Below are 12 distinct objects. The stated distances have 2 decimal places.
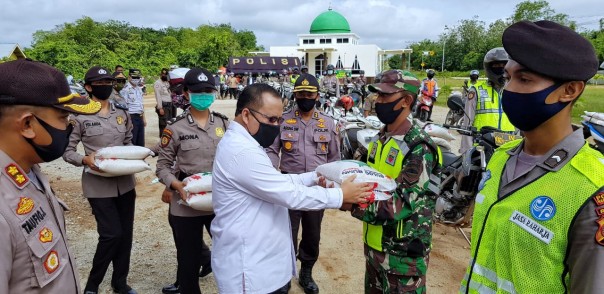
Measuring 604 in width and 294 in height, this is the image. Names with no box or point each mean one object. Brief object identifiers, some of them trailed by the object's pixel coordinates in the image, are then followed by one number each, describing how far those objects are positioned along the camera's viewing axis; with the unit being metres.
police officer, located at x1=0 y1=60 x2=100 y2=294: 1.37
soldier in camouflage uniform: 2.31
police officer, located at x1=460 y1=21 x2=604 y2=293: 1.16
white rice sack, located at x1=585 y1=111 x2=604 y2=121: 3.17
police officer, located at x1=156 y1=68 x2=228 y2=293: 3.29
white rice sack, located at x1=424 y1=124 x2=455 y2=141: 4.62
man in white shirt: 2.13
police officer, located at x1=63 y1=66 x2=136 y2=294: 3.50
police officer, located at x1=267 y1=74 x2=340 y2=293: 3.92
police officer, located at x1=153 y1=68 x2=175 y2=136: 9.93
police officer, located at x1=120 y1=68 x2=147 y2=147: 8.62
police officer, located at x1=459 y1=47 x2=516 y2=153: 4.57
